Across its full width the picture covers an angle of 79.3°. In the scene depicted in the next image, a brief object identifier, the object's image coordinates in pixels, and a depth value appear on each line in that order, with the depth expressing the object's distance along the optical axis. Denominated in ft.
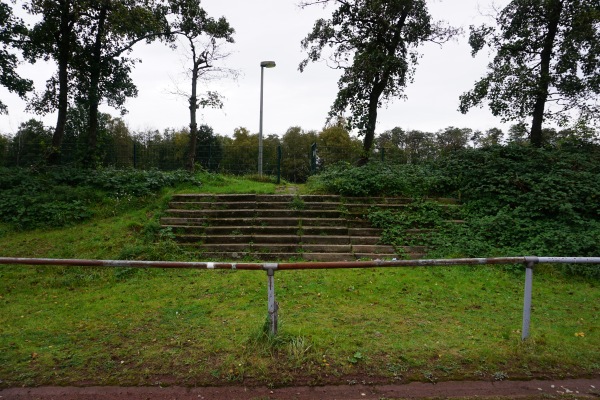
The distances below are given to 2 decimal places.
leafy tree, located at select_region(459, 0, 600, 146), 39.91
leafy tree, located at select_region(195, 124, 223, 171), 54.34
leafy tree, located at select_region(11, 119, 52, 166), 43.74
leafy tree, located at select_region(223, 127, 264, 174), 54.24
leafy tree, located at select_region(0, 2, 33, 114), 37.52
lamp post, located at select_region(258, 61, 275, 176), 50.62
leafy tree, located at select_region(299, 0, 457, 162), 44.78
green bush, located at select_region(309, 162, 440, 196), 34.55
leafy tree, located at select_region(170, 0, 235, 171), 46.52
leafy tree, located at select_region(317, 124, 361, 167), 54.76
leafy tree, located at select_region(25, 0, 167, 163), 40.11
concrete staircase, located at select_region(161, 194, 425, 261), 27.30
